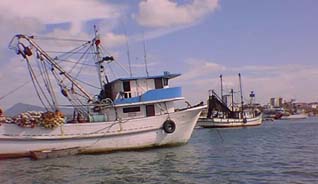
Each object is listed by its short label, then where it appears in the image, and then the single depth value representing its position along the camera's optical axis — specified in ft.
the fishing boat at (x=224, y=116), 258.57
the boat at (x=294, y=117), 504.43
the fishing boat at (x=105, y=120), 100.83
